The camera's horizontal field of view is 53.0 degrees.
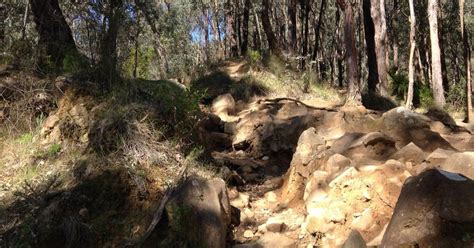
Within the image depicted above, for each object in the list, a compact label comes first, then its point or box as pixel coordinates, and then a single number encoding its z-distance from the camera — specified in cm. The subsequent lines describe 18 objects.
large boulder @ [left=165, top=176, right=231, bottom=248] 433
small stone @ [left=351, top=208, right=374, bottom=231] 443
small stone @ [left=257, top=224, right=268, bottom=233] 512
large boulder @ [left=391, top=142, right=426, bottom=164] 525
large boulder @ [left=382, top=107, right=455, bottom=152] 644
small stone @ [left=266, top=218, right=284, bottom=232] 506
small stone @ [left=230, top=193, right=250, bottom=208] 569
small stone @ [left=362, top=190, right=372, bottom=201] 467
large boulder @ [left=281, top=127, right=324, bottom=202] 591
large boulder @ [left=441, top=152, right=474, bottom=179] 461
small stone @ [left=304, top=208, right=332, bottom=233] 472
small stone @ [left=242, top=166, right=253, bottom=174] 709
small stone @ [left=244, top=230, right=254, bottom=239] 504
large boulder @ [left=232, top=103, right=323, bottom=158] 828
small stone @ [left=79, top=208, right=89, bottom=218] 474
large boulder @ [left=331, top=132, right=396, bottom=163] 566
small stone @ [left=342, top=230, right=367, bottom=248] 390
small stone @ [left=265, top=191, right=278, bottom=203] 611
